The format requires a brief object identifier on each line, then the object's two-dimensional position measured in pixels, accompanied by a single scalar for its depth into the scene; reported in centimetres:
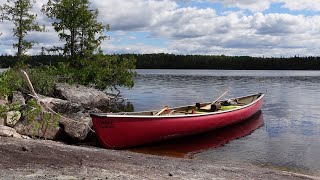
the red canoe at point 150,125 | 1047
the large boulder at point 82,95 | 1748
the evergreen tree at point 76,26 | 2109
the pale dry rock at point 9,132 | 904
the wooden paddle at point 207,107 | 1596
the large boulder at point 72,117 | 1086
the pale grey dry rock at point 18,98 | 1135
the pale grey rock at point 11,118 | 1010
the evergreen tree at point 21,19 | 1769
